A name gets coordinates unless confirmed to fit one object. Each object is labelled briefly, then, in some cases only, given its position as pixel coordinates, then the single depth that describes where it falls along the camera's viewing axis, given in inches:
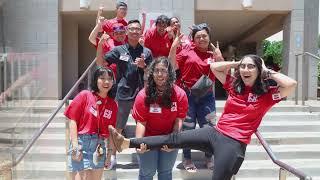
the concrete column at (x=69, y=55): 521.3
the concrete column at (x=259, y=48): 797.9
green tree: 1344.6
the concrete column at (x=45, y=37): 426.3
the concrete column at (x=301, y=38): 436.5
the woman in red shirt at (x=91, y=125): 167.2
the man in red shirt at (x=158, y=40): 229.5
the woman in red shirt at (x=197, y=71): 209.3
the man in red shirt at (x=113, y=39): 219.2
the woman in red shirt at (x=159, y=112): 162.7
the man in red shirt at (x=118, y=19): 243.3
